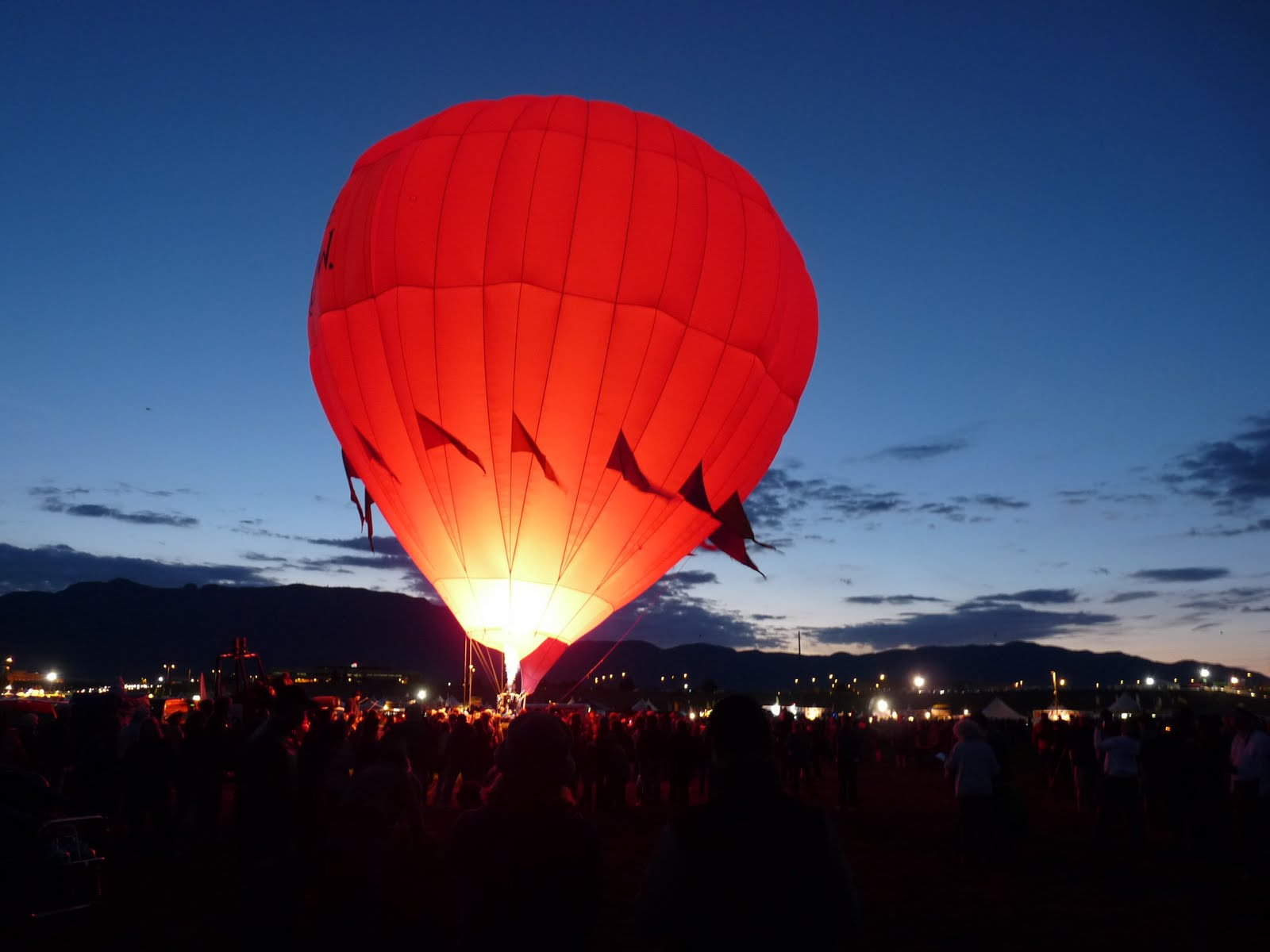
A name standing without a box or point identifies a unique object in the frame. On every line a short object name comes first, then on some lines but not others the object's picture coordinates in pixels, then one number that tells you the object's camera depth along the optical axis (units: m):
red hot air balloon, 14.18
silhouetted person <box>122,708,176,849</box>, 9.91
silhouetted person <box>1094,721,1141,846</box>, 10.49
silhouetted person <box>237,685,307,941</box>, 4.34
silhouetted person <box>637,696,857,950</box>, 2.25
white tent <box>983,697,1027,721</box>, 44.44
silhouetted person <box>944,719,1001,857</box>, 9.30
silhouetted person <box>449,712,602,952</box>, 2.60
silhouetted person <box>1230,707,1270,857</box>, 8.89
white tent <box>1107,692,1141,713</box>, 45.19
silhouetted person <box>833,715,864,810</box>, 14.40
